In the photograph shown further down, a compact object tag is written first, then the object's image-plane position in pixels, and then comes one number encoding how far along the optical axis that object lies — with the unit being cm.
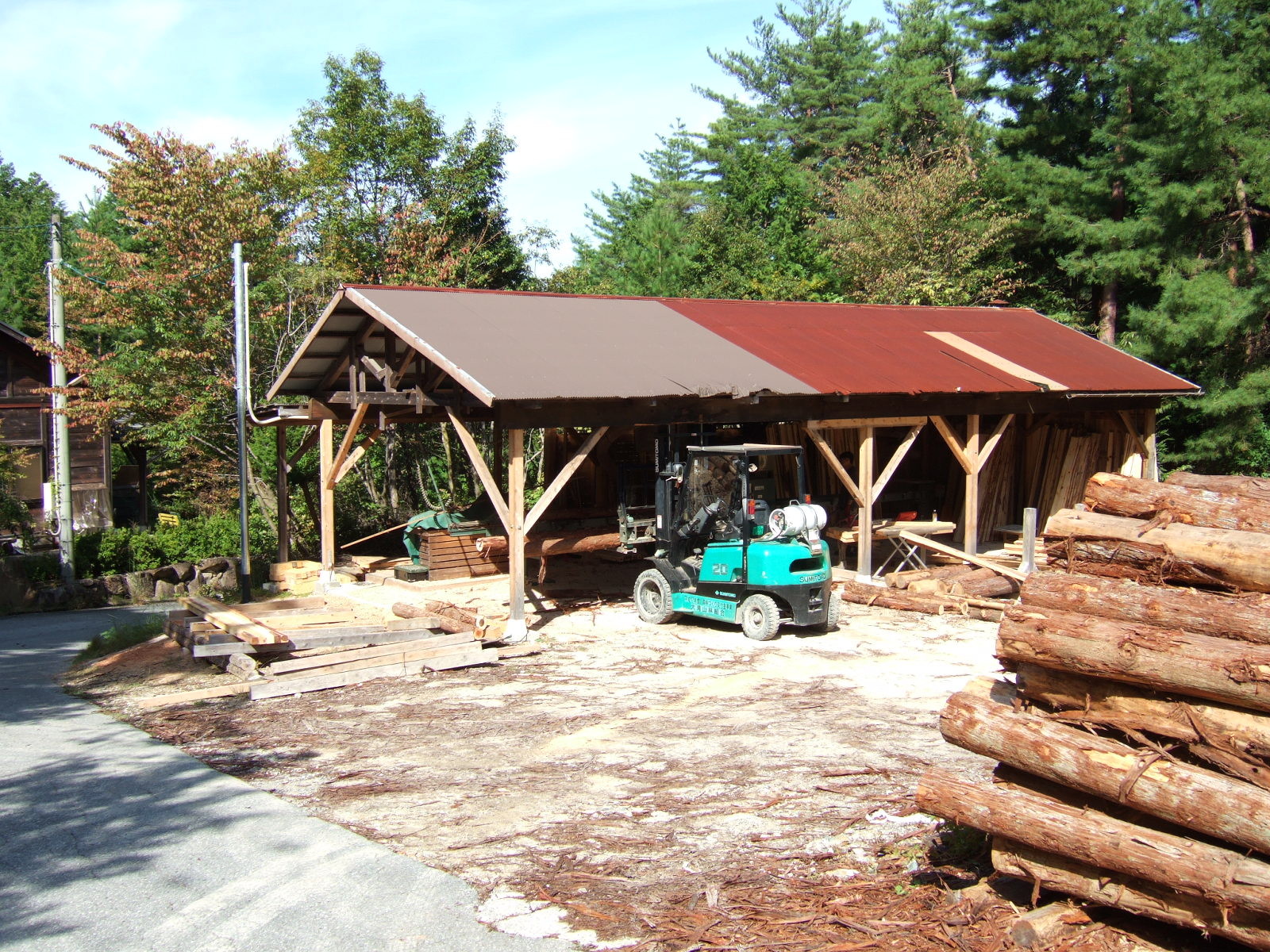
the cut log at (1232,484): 595
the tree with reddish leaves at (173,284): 2122
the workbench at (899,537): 1739
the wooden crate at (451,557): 1806
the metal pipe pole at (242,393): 1706
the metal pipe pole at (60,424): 2095
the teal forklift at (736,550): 1287
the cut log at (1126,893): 455
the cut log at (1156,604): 503
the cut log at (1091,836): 454
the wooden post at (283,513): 1952
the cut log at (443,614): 1345
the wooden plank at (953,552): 1641
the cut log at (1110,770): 461
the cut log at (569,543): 1533
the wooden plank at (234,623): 1198
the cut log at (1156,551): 524
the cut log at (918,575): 1625
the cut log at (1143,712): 486
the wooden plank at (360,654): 1149
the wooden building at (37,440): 2744
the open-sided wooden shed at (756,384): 1392
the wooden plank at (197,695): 1087
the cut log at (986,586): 1568
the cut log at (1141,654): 479
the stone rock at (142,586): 2161
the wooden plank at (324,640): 1192
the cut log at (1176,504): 558
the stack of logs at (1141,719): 469
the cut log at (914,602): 1474
